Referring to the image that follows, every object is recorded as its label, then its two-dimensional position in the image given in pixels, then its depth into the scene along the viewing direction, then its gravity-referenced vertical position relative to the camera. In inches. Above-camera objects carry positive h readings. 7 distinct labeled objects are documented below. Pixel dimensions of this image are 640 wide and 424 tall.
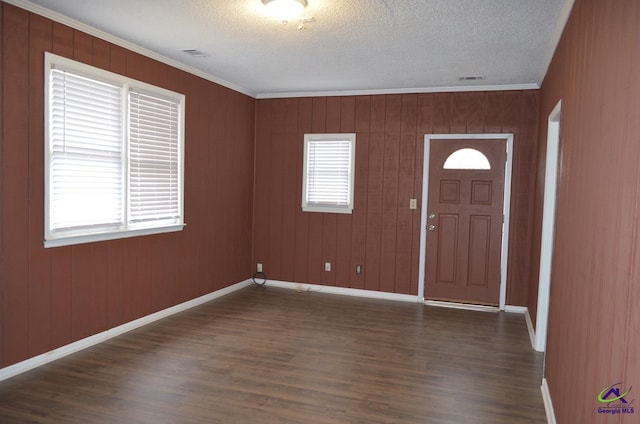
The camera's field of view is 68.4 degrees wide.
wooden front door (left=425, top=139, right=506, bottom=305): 212.7 -11.1
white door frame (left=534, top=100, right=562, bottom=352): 154.0 -11.6
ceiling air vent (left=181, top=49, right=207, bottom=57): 167.5 +48.2
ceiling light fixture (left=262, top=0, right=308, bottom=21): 117.0 +46.2
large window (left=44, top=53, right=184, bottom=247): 135.3 +9.0
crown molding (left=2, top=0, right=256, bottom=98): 126.3 +46.7
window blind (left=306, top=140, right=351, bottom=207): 234.5 +9.5
